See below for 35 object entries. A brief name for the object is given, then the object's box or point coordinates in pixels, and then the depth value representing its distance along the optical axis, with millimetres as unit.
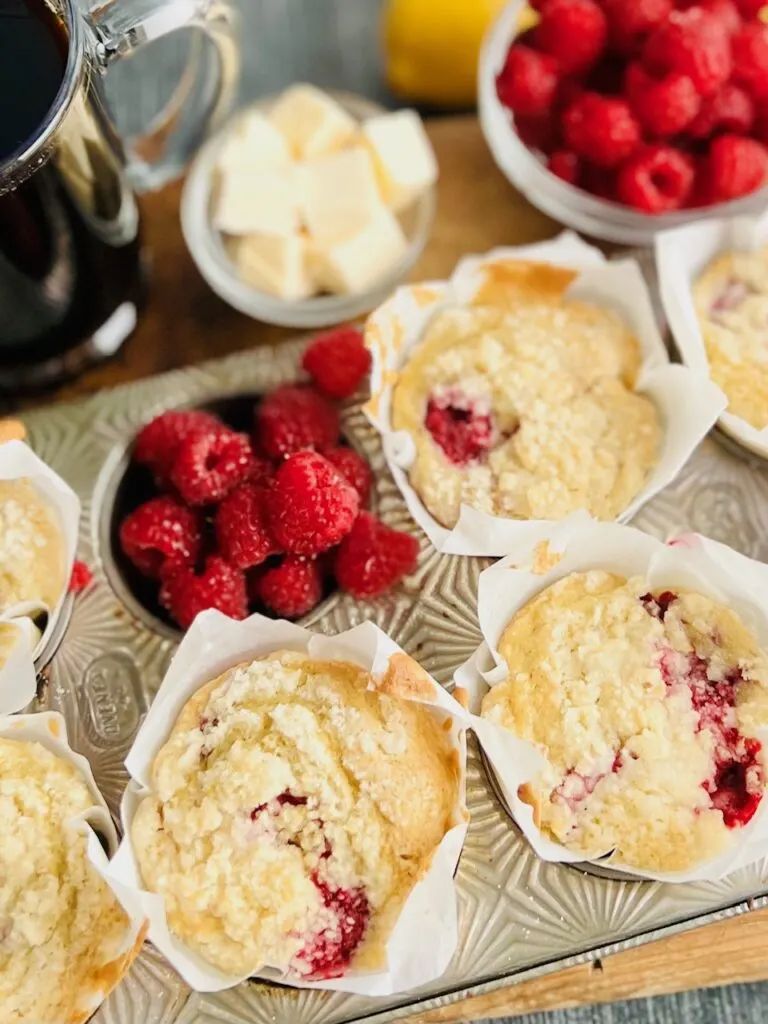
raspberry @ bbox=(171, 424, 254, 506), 346
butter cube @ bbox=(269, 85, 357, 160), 405
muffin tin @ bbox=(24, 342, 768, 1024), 318
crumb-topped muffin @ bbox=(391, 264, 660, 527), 344
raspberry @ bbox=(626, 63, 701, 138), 368
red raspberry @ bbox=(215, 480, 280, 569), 341
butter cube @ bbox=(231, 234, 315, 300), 389
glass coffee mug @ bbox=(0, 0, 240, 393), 320
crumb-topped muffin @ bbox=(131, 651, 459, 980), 304
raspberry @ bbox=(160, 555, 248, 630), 341
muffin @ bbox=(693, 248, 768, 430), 353
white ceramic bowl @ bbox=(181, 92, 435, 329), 392
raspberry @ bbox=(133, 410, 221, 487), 357
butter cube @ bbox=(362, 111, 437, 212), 398
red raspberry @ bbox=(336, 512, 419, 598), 344
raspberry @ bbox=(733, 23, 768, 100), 374
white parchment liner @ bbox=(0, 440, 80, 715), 326
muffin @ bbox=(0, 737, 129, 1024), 301
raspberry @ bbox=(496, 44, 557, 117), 386
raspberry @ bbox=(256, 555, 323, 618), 343
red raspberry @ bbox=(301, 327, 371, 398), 370
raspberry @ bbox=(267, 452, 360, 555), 329
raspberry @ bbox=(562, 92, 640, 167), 375
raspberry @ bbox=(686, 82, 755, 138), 378
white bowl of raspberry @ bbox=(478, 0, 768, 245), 373
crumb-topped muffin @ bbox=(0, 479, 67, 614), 338
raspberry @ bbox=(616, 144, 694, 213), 379
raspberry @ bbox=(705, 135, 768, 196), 374
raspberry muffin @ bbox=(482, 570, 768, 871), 312
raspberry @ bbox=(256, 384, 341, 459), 359
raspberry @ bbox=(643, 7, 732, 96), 367
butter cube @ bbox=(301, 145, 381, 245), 394
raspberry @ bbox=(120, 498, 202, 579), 347
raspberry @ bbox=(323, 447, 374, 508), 356
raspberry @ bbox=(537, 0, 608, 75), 383
